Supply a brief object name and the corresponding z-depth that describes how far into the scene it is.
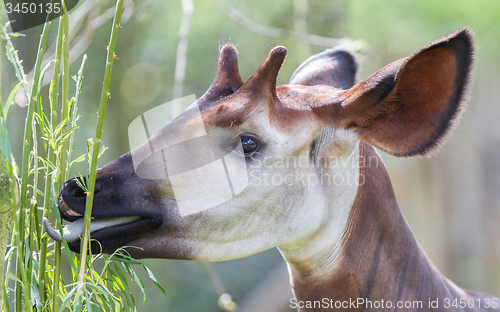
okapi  9.36
